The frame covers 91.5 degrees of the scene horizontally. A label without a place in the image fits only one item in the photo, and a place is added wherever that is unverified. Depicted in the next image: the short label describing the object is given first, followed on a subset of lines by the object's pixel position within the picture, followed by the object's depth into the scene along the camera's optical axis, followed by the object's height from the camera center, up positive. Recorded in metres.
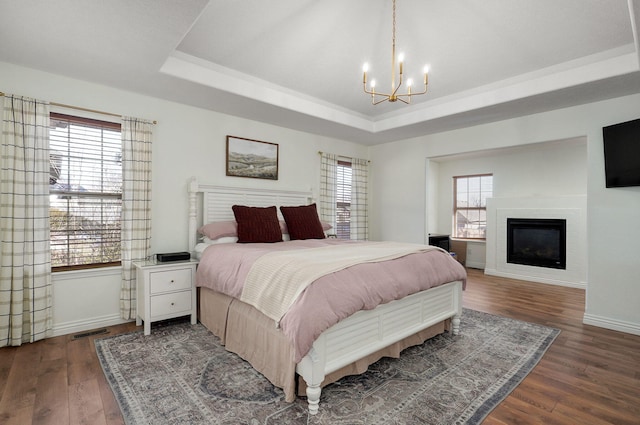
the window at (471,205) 6.47 +0.22
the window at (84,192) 2.92 +0.21
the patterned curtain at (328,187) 4.94 +0.44
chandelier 2.28 +1.10
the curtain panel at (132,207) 3.17 +0.06
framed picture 3.99 +0.74
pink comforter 1.75 -0.49
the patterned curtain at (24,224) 2.62 -0.10
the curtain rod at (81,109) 2.87 +1.00
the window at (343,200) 5.24 +0.25
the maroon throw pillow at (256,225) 3.39 -0.12
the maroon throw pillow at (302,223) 3.80 -0.11
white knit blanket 1.91 -0.37
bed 1.80 -0.78
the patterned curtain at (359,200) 5.39 +0.25
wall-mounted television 3.02 +0.62
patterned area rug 1.76 -1.13
